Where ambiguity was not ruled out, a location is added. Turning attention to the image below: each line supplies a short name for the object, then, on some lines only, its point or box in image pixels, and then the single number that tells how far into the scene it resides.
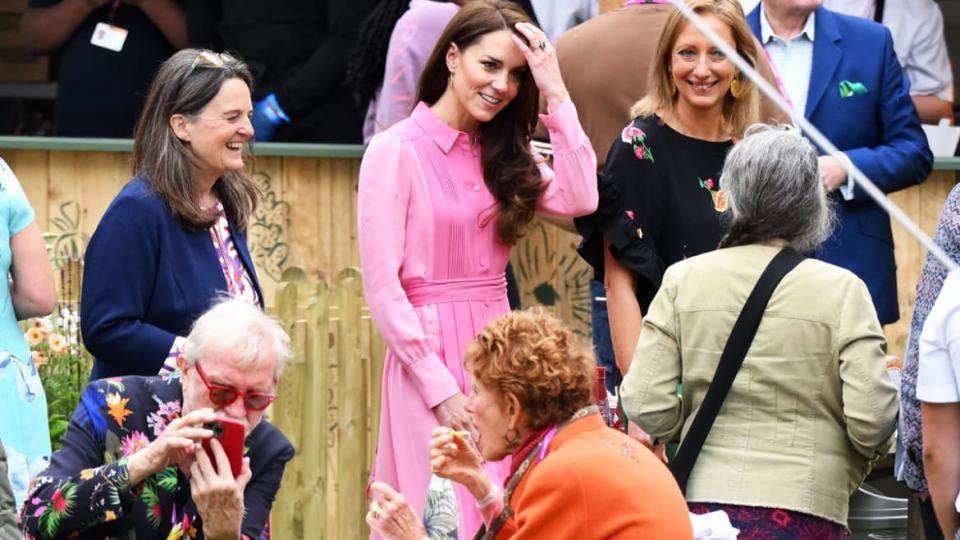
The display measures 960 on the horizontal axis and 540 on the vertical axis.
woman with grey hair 10.24
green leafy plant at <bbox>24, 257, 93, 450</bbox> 14.73
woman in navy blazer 11.59
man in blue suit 14.52
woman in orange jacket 8.69
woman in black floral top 12.37
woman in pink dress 12.00
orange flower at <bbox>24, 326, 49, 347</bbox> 14.88
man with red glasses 9.33
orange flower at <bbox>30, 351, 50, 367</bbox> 14.74
